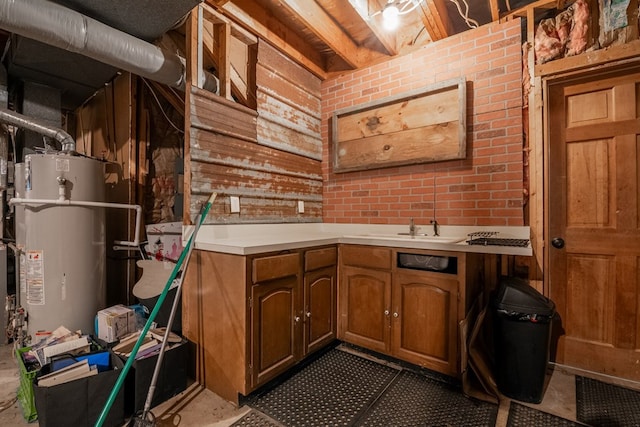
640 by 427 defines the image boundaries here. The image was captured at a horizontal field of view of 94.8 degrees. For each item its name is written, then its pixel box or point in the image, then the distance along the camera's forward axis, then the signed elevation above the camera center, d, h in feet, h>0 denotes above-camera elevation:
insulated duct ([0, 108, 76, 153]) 7.59 +2.38
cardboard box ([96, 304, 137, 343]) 6.42 -2.41
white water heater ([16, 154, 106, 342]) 6.62 -0.70
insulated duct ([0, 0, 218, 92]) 5.16 +3.53
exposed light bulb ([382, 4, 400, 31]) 6.87 +4.68
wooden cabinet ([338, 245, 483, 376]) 6.01 -2.01
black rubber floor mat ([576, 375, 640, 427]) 5.08 -3.62
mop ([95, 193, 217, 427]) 4.29 -2.46
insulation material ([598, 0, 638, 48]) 6.14 +4.02
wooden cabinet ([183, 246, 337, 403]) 5.47 -2.05
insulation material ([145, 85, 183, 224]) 10.56 +2.08
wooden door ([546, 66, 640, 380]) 6.33 -0.18
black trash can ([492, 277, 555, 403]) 5.54 -2.50
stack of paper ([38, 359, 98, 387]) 4.53 -2.53
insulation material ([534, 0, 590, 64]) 6.54 +4.09
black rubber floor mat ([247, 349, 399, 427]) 5.20 -3.56
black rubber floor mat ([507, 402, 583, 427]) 4.98 -3.60
